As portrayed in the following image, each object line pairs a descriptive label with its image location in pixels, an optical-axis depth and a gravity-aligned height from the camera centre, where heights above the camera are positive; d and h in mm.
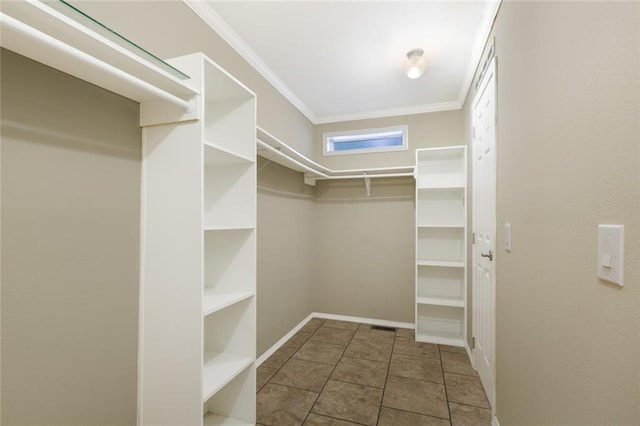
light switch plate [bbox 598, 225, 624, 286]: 623 -92
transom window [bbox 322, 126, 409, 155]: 3461 +959
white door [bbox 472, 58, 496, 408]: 1783 -94
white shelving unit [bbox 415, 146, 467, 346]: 2980 -327
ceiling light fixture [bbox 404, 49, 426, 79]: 2244 +1266
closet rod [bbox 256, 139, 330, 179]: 1944 +471
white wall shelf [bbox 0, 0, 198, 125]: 787 +575
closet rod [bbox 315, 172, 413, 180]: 3131 +448
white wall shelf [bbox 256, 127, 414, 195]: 2100 +488
